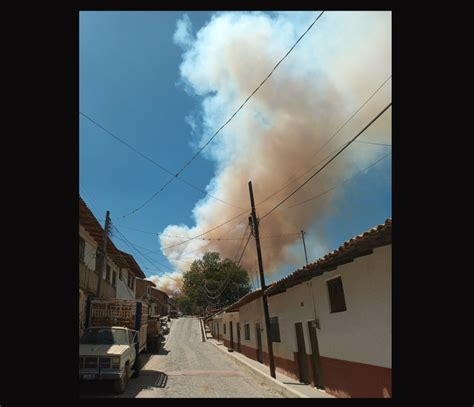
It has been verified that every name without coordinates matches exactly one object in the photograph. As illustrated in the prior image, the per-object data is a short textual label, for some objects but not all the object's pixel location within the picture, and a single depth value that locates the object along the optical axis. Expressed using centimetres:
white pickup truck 995
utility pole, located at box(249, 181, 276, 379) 1338
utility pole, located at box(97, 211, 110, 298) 1728
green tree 6888
